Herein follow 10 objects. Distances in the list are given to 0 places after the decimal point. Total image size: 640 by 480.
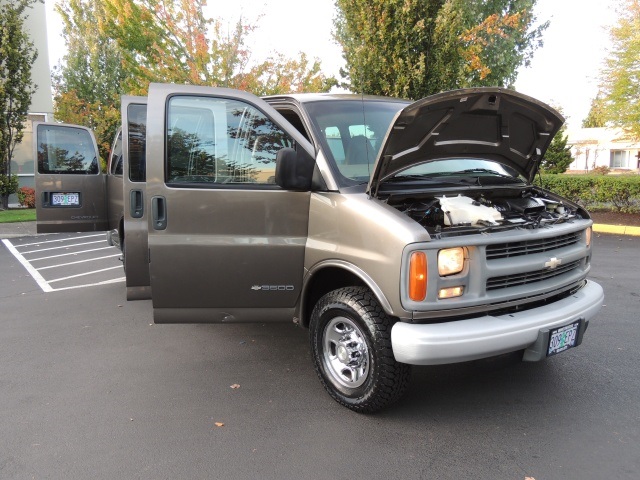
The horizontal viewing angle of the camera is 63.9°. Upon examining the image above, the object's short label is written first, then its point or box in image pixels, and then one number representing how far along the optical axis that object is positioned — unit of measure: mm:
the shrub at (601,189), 12874
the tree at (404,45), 10328
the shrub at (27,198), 17172
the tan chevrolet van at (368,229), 3043
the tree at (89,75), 22984
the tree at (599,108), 15992
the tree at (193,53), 14117
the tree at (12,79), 14570
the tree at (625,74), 14844
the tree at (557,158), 23484
